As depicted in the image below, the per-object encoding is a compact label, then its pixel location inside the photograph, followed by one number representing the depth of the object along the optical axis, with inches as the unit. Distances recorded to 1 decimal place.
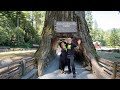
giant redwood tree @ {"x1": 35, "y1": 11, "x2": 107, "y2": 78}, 107.8
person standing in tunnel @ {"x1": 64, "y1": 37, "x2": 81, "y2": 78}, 86.5
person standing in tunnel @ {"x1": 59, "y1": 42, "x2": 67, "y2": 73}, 97.3
